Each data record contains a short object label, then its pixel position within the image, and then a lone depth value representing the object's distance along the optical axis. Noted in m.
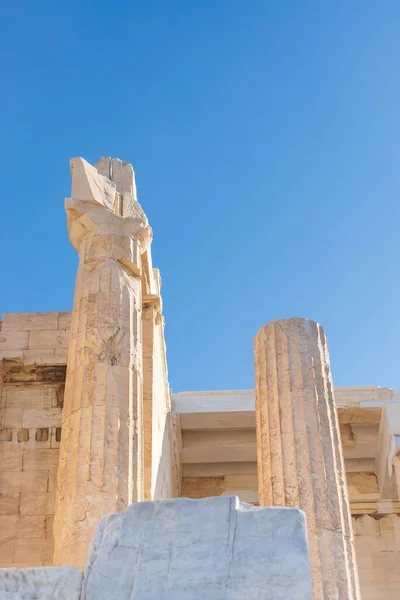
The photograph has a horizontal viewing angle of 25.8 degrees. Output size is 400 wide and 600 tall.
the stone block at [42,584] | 5.66
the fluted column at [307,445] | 11.66
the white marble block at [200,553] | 5.38
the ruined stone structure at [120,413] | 11.20
